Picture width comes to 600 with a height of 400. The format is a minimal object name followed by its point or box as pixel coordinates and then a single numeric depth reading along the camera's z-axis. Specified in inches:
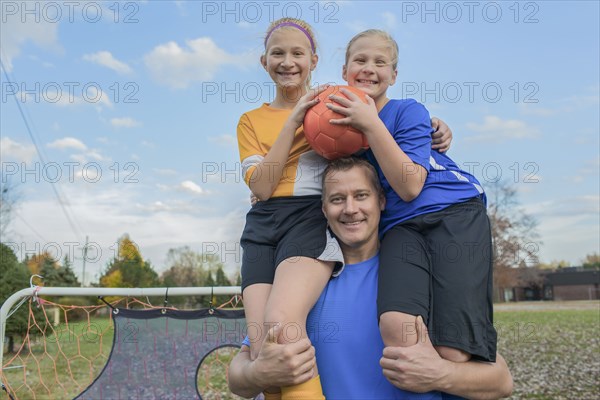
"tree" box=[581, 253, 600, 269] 2962.1
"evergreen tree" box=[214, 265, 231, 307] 861.1
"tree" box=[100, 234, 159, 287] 881.6
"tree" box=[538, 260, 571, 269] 3058.8
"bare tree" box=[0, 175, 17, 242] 779.9
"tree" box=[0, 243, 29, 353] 509.7
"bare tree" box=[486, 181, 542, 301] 1467.8
